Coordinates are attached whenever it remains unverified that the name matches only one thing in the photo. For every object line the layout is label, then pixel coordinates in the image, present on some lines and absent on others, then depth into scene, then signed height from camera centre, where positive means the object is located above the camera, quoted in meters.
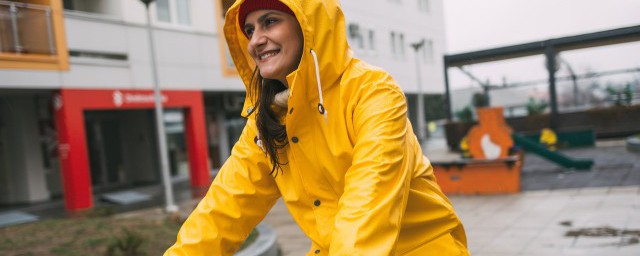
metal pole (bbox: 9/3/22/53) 13.08 +2.76
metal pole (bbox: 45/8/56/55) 13.80 +2.73
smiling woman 1.54 -0.12
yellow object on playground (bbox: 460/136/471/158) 14.08 -1.25
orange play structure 10.63 -1.25
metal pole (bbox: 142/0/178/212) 11.93 -0.09
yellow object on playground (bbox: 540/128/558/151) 18.56 -1.46
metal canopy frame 13.65 +1.22
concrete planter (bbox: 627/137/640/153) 15.51 -1.62
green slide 12.62 -1.46
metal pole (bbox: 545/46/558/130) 15.48 +0.44
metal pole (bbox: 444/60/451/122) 16.89 +0.53
